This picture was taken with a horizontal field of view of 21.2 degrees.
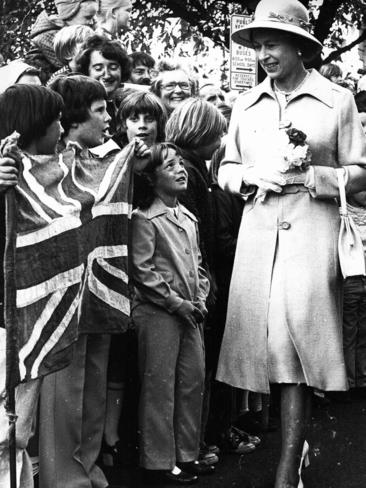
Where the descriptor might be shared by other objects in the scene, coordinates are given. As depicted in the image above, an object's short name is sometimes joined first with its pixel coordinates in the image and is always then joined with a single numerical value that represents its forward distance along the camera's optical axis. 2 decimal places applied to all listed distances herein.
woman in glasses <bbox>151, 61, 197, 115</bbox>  7.52
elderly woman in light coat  5.20
